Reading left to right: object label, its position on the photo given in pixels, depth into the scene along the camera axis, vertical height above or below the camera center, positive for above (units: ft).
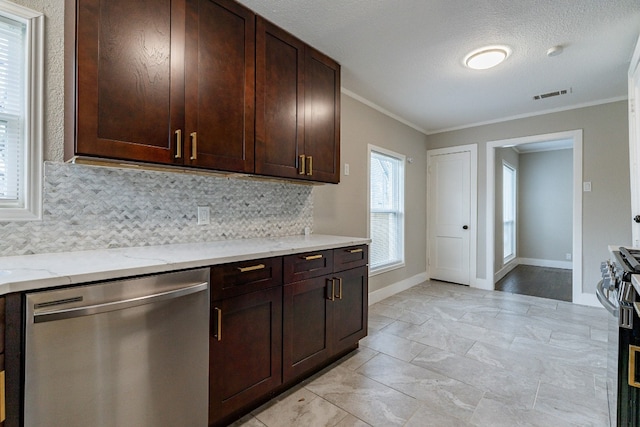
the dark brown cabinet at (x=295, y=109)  6.79 +2.71
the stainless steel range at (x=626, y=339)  3.50 -1.59
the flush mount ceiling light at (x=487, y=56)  8.04 +4.45
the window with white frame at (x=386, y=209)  12.78 +0.24
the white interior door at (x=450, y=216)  15.35 -0.09
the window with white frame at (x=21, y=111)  4.77 +1.66
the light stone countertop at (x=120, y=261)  3.43 -0.72
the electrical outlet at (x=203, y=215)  6.85 -0.04
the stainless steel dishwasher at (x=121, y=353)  3.40 -1.86
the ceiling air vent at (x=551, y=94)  10.94 +4.60
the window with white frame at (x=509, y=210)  18.98 +0.32
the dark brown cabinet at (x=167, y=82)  4.50 +2.33
